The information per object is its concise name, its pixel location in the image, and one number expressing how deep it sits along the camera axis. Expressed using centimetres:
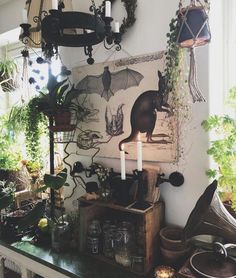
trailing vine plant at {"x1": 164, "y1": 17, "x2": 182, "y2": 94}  135
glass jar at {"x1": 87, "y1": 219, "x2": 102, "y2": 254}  156
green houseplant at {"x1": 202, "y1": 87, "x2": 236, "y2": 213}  126
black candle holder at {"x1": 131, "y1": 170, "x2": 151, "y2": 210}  145
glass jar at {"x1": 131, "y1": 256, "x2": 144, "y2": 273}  138
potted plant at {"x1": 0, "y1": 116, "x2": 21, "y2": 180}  239
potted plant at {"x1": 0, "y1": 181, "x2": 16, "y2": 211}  176
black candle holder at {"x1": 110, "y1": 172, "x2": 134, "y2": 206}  153
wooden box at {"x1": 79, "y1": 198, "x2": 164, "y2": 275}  139
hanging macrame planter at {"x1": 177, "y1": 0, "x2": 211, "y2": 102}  112
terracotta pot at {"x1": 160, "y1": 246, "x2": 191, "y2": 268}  138
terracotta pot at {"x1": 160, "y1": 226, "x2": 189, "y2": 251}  138
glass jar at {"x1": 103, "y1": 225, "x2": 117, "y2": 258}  154
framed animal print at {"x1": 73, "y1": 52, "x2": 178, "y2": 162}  154
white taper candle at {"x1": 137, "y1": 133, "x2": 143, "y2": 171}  142
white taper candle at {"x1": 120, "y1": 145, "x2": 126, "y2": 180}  148
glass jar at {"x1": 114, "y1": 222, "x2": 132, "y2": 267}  144
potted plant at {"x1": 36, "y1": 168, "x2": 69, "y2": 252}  160
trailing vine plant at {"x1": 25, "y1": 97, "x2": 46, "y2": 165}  193
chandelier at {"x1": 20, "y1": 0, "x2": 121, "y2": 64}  97
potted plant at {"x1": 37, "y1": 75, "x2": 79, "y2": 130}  169
